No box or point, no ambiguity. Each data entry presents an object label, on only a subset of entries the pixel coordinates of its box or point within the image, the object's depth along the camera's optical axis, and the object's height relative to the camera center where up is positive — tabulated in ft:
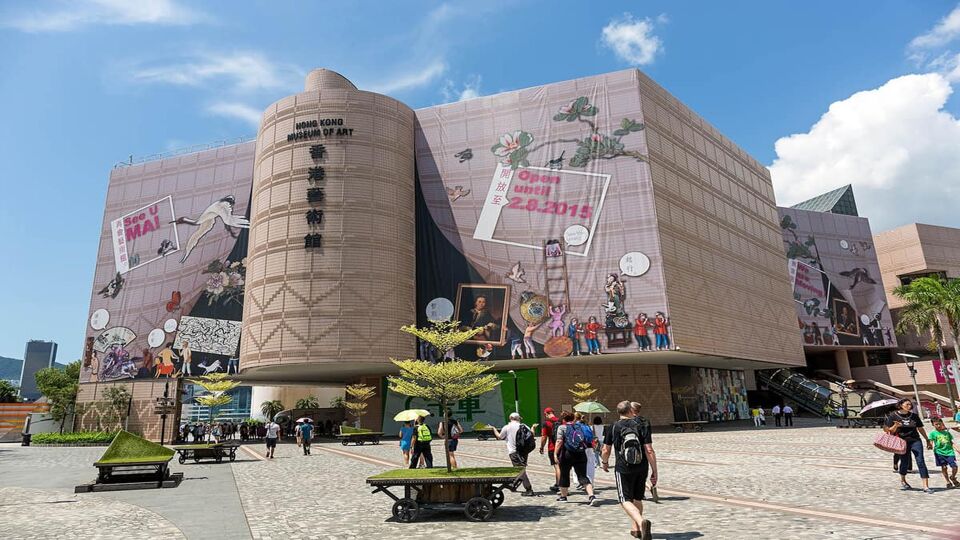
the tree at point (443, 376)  47.57 +3.79
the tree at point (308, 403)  258.57 +11.76
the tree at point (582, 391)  127.53 +5.69
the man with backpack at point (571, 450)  38.34 -1.90
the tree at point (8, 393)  248.73 +21.10
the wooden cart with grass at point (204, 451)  75.10 -1.95
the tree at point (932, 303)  149.59 +24.90
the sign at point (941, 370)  163.66 +9.15
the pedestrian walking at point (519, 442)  44.55 -1.52
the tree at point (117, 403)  159.94 +9.34
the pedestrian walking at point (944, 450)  38.50 -2.97
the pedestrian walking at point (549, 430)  49.26 -0.79
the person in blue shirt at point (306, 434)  90.12 -0.48
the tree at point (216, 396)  115.96 +7.66
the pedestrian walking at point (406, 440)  58.85 -1.31
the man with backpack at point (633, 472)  26.53 -2.45
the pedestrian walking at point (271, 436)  84.88 -0.54
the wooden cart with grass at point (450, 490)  33.53 -3.74
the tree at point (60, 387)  182.80 +17.57
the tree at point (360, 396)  141.38 +7.58
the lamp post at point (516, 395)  140.97 +6.10
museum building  128.26 +37.61
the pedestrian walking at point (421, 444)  49.85 -1.48
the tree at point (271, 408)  265.34 +10.95
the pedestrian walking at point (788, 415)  129.59 -1.27
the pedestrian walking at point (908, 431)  38.42 -1.73
